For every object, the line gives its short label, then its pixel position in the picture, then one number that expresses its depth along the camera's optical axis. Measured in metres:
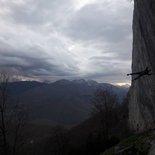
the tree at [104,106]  29.35
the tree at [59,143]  28.12
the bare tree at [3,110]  17.22
